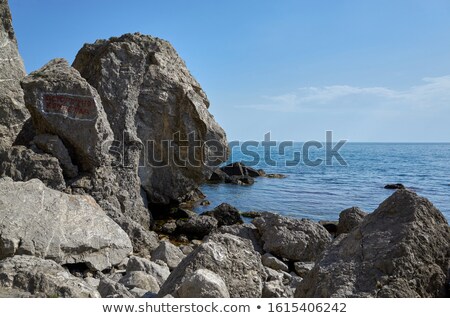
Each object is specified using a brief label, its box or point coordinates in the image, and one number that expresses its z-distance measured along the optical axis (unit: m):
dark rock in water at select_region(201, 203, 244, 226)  17.17
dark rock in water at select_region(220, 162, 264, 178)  41.41
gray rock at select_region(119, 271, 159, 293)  6.77
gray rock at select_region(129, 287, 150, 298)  6.08
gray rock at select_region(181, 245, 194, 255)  12.19
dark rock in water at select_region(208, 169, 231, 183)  37.16
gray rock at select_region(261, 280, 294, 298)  6.59
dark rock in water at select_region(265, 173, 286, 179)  42.09
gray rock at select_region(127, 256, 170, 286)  7.65
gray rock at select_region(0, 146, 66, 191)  12.01
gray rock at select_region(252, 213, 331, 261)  10.57
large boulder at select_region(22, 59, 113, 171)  12.53
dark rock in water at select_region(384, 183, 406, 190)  32.96
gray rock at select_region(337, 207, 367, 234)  13.36
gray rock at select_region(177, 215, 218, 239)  15.34
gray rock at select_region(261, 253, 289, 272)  9.73
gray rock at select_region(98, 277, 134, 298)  5.59
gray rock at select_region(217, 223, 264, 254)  11.14
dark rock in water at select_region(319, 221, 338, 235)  17.39
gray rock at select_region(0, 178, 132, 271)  7.62
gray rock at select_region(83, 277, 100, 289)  7.27
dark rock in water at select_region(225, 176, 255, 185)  35.88
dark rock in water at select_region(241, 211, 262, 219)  20.12
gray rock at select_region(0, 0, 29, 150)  14.15
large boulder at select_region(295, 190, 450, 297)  4.37
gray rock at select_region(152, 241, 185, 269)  9.36
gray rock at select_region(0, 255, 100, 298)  4.76
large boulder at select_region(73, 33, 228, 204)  16.48
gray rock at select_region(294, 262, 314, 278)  9.70
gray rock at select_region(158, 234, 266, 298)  5.93
